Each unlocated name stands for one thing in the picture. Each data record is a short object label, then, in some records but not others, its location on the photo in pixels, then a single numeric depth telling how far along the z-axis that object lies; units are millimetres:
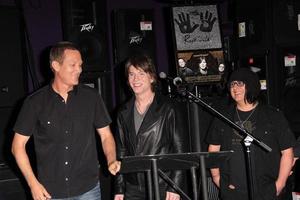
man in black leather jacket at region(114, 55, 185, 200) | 2818
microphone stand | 2723
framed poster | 4383
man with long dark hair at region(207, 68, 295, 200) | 2996
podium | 2303
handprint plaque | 4422
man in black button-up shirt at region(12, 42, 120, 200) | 2658
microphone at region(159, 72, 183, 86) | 2846
